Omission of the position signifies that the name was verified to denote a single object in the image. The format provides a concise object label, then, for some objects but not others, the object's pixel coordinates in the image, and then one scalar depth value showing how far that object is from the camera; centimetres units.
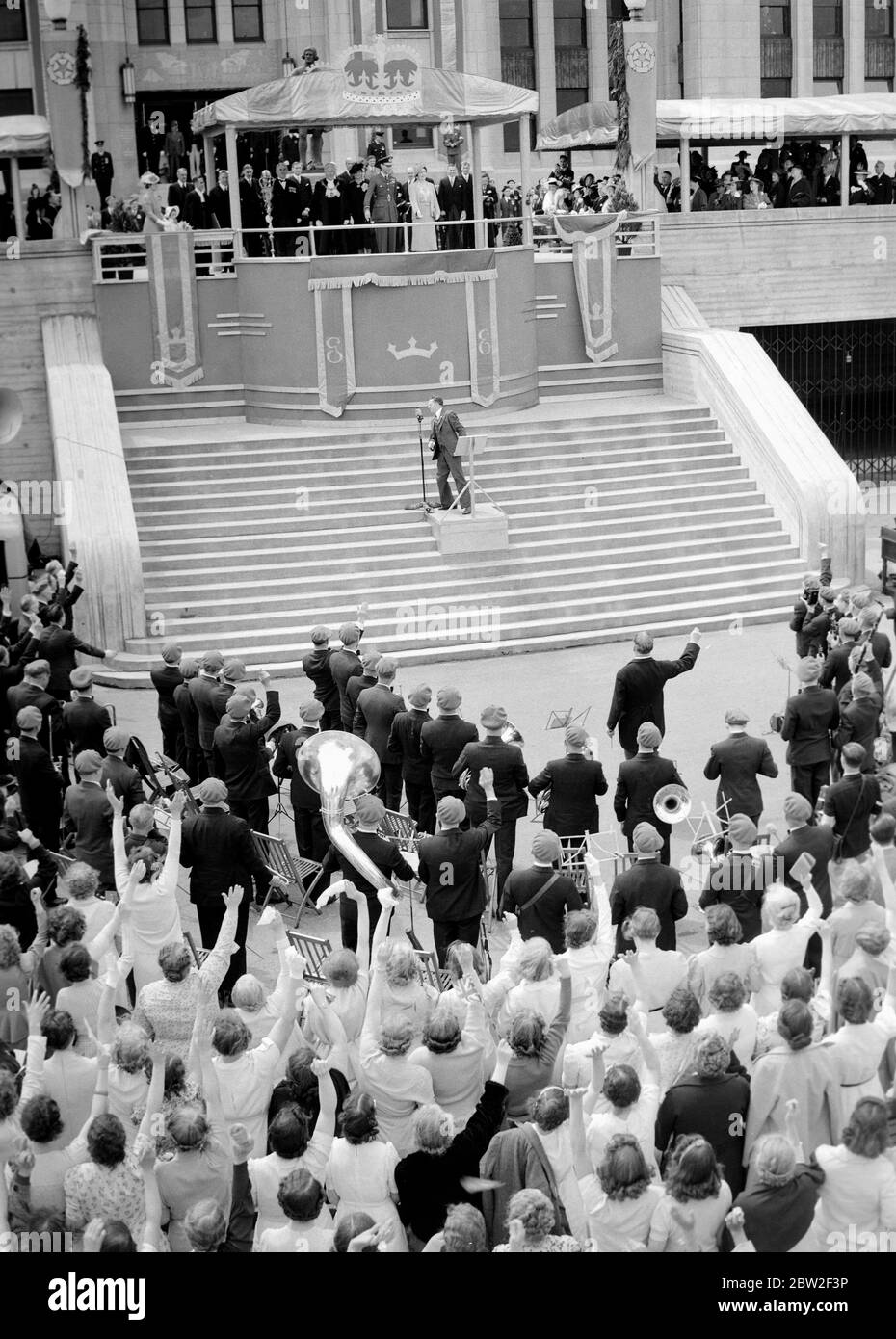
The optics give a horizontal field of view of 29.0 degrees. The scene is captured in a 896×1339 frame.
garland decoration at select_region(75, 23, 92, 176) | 2676
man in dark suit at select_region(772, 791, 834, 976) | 987
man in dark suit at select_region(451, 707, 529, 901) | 1193
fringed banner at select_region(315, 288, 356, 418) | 2403
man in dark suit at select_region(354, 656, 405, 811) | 1352
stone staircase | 2028
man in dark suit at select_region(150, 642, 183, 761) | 1460
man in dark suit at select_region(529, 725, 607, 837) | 1170
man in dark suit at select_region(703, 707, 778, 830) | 1194
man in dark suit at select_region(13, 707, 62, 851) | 1224
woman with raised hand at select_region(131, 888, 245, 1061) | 804
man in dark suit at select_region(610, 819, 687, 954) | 959
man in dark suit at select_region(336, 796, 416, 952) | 1052
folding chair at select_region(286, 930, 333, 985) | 1019
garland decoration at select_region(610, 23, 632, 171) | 2764
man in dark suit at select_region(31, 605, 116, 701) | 1513
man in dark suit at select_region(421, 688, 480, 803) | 1262
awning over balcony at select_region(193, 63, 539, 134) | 2398
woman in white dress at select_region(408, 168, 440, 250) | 2475
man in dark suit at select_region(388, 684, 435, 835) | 1309
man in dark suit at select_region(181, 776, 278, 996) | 1050
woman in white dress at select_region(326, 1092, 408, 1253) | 632
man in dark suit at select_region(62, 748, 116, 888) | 1130
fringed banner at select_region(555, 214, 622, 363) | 2620
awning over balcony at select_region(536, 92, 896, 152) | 3061
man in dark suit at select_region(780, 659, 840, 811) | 1283
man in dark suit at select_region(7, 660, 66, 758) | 1326
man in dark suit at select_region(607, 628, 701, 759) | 1362
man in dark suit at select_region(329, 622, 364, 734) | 1453
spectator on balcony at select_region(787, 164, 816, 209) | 2942
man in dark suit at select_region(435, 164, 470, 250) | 2522
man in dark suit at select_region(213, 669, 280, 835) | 1260
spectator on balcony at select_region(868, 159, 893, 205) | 3052
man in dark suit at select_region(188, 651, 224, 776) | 1364
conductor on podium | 2116
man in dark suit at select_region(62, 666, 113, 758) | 1324
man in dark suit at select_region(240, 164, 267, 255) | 2530
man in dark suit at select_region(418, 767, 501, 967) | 1031
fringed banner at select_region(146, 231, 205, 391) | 2441
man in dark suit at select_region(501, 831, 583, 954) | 973
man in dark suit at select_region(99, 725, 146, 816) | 1182
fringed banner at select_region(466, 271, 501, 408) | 2445
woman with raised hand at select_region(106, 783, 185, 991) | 956
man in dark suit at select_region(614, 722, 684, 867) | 1159
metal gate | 3047
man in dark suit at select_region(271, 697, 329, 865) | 1291
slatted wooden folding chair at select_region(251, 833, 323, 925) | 1224
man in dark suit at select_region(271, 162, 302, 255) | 2461
